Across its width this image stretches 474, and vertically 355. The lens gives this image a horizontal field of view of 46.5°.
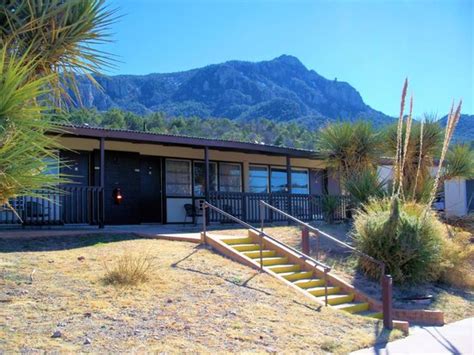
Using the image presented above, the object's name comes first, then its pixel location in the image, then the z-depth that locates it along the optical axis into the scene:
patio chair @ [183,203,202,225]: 17.17
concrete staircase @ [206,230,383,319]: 9.95
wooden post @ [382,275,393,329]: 8.50
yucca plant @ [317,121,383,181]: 17.67
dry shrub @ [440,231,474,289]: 11.85
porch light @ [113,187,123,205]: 16.06
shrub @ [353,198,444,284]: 11.14
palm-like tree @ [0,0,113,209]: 5.31
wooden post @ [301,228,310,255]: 11.84
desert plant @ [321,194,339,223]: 17.73
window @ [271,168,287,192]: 21.45
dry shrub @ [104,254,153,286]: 8.27
